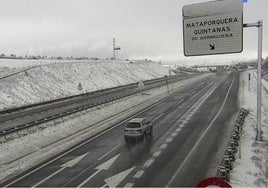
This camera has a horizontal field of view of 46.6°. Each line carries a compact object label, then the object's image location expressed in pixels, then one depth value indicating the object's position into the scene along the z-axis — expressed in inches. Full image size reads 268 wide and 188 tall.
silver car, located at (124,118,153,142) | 859.4
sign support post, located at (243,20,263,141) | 781.9
